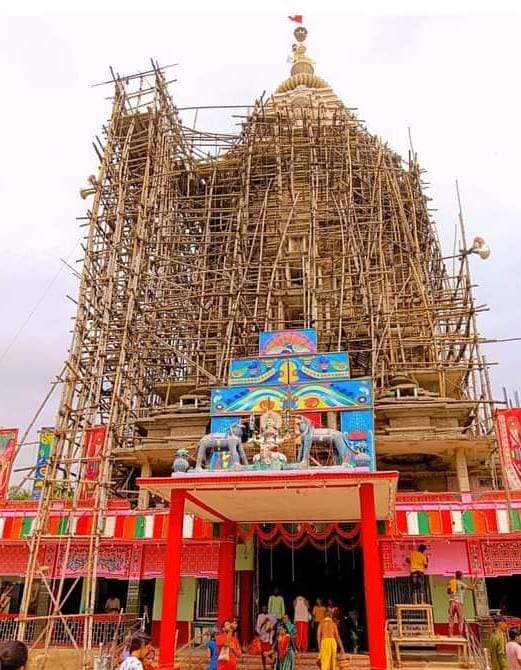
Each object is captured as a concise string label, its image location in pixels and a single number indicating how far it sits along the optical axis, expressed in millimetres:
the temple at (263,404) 13602
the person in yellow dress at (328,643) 10484
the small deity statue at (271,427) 12320
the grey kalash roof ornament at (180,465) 11766
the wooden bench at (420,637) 11469
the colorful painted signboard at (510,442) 16594
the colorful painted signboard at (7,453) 18344
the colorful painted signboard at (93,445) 17953
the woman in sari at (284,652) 11414
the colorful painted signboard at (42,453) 18922
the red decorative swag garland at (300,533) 15759
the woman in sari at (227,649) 10605
